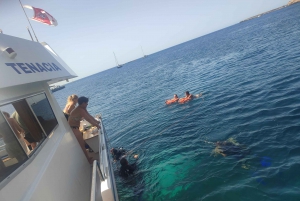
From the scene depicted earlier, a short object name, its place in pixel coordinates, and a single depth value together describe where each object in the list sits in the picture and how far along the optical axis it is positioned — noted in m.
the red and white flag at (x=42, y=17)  6.96
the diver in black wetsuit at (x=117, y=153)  10.31
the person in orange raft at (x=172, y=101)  17.03
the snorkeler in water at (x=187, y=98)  16.02
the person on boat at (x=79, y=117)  5.45
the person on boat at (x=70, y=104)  6.70
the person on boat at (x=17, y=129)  2.50
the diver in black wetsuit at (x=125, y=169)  8.34
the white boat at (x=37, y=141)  2.29
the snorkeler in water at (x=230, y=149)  7.31
